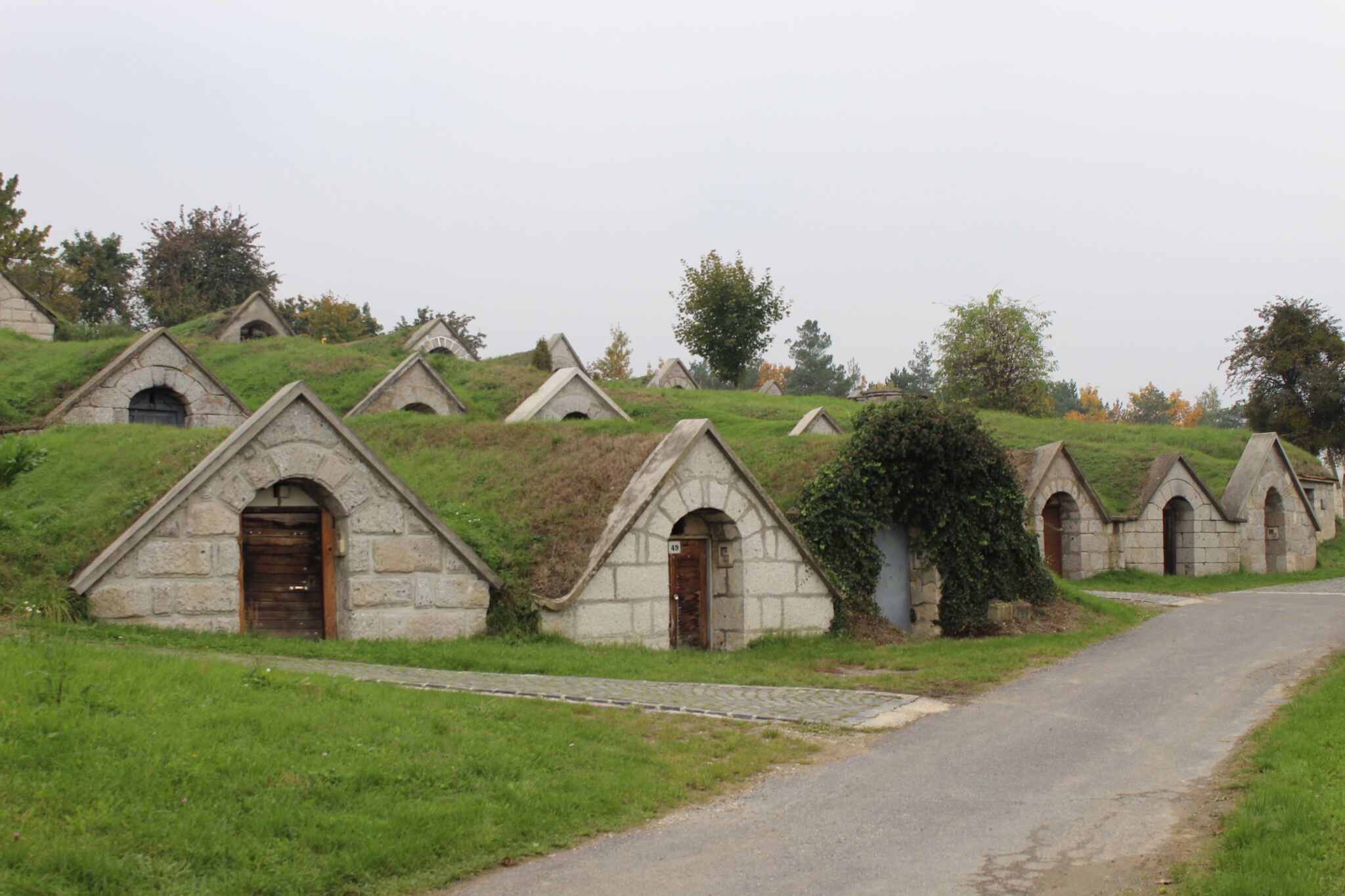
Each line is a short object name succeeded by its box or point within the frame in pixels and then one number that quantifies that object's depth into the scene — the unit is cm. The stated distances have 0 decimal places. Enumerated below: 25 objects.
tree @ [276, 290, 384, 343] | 6738
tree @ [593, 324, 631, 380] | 7688
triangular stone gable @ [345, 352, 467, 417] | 2888
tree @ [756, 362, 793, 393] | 10175
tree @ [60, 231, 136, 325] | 5794
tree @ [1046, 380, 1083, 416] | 11588
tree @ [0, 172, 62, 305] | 5200
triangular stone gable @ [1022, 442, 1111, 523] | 2755
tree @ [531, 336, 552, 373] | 3656
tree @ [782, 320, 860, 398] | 10850
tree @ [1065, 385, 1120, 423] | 10025
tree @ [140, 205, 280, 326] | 5488
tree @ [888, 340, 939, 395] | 11462
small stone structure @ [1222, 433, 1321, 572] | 3294
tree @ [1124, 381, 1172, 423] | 11781
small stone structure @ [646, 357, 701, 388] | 5966
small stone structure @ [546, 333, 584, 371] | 4609
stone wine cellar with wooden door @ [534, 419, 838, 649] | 1557
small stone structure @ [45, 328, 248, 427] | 2400
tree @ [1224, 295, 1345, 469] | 4897
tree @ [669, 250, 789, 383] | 5147
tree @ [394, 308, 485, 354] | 7125
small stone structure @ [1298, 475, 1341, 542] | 3856
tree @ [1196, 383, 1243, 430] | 12744
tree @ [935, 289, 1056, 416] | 5706
